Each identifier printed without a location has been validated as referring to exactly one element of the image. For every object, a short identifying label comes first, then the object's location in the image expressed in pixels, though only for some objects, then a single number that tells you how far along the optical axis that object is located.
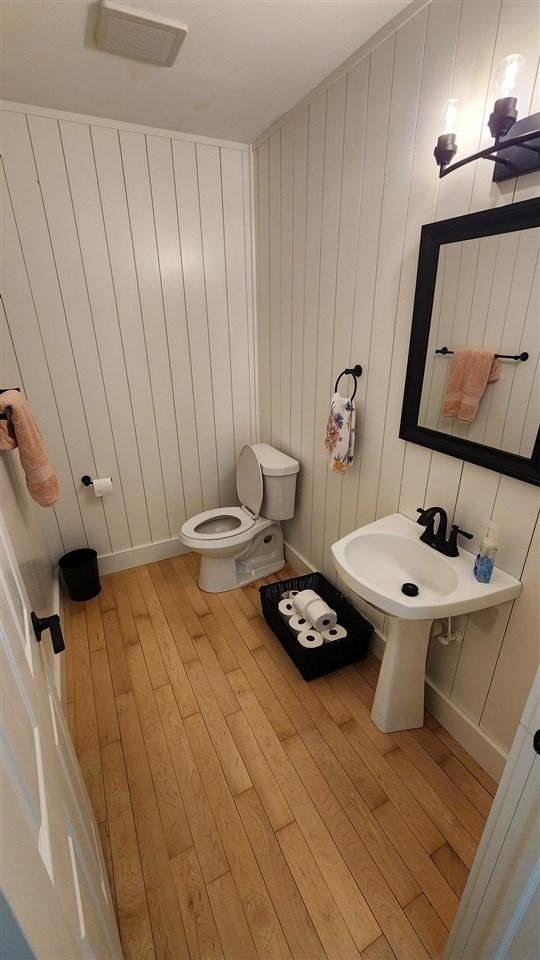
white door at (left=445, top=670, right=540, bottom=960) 0.70
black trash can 2.38
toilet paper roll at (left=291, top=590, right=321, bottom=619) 2.05
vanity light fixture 0.97
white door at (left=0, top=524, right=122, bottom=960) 0.42
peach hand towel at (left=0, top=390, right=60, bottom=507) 1.44
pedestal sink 1.28
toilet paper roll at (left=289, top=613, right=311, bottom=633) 2.02
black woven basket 1.90
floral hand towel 1.83
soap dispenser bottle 1.30
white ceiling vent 1.31
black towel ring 1.80
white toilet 2.35
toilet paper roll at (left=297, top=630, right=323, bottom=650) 1.92
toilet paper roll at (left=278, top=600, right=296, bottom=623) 2.12
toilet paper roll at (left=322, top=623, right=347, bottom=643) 1.97
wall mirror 1.16
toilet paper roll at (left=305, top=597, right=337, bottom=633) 1.97
